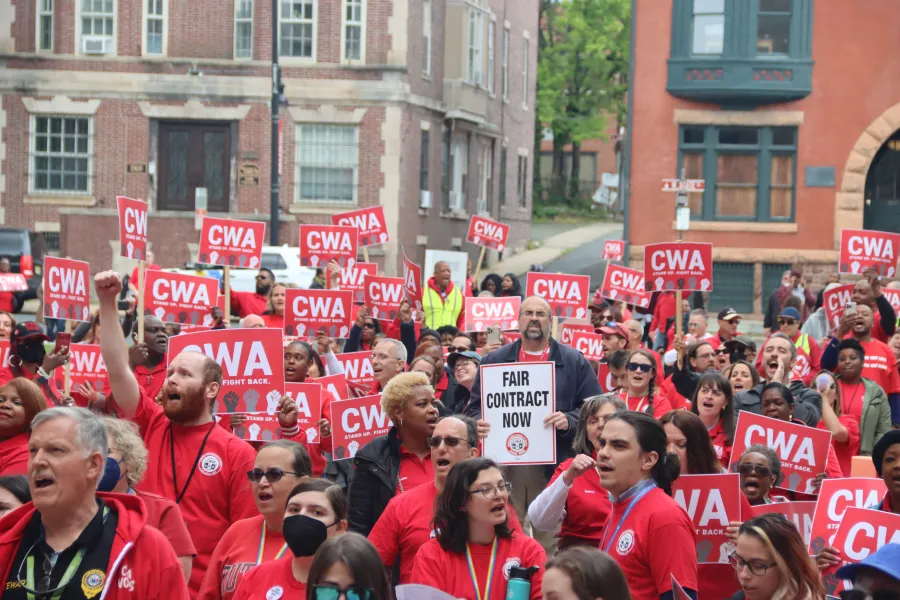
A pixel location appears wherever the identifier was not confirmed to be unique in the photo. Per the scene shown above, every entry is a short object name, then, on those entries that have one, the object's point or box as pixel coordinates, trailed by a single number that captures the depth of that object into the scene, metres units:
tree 55.97
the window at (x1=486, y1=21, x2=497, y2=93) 41.19
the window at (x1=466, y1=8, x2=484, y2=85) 38.97
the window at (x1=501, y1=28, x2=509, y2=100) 43.47
